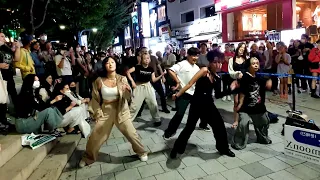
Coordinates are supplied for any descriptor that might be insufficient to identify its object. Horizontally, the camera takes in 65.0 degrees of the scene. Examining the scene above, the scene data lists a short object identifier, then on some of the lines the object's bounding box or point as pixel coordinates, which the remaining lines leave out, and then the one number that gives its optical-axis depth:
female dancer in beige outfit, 3.96
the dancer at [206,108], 3.94
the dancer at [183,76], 4.61
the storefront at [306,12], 13.58
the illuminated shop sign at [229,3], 15.43
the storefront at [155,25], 28.61
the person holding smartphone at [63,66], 7.32
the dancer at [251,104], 4.43
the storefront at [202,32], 19.59
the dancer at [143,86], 5.92
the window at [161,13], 29.12
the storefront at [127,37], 50.53
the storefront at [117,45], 60.19
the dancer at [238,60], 5.60
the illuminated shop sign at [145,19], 32.28
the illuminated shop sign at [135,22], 35.24
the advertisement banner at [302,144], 3.14
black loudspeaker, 3.20
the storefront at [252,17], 13.66
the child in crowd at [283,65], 8.11
